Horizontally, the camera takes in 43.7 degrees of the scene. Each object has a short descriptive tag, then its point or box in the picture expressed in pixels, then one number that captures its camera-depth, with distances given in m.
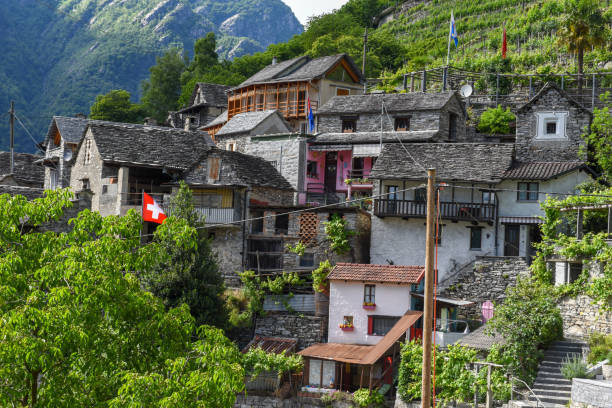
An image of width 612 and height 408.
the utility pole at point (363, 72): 63.15
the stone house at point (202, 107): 75.50
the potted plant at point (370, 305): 37.88
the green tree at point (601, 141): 42.84
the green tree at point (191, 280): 37.22
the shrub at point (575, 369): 27.39
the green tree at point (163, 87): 91.31
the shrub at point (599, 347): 29.19
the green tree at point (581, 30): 51.41
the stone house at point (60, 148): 57.92
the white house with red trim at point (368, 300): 37.50
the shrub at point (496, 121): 53.84
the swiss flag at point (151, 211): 38.16
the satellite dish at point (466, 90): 56.66
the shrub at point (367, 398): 33.50
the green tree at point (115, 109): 85.62
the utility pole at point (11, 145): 63.15
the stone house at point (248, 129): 55.69
